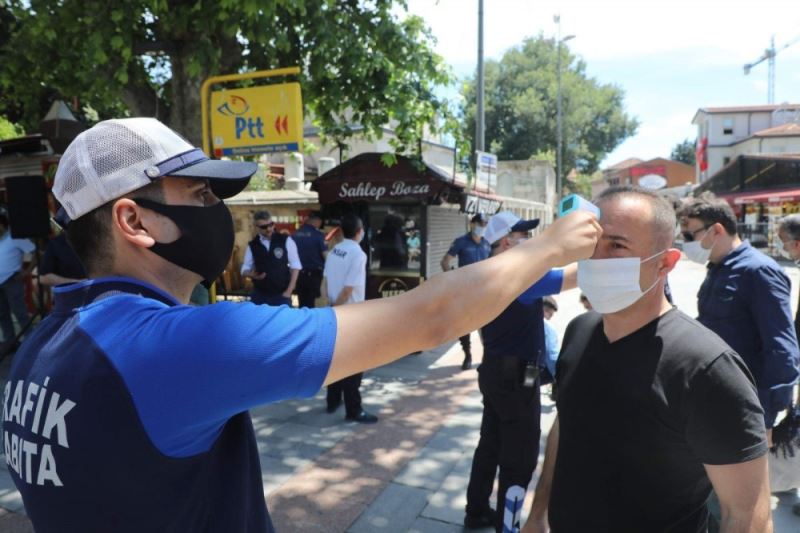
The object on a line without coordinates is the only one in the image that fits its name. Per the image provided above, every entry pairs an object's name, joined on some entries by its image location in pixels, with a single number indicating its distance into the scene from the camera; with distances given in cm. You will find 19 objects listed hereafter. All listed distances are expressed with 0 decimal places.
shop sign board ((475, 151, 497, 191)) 963
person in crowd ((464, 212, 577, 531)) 328
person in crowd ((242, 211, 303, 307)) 695
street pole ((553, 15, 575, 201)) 2479
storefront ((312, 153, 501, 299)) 841
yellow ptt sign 604
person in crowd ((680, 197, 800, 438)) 321
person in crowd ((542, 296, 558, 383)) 462
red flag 4600
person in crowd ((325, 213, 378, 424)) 564
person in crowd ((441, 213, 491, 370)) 786
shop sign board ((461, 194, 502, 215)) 865
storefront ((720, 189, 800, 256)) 2312
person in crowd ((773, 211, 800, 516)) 431
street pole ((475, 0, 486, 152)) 1106
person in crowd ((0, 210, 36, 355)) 750
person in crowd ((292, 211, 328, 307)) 826
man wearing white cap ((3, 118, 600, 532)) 99
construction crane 4088
